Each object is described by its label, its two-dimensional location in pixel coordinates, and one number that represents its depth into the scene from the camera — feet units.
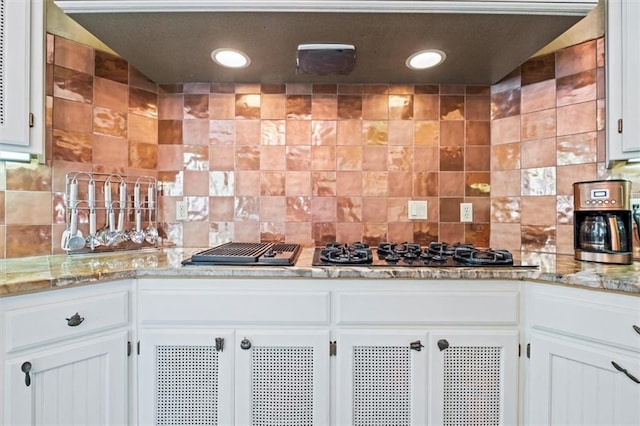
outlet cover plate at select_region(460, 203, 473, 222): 5.97
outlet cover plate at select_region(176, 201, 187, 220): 6.02
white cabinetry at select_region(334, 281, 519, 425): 3.81
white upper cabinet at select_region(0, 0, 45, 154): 4.09
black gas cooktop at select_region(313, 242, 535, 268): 4.01
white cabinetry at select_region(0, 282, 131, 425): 3.18
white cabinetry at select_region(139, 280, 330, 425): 3.84
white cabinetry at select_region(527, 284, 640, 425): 3.21
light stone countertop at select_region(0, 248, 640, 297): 3.26
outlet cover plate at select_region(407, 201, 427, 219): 5.97
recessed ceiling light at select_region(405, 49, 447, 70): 4.91
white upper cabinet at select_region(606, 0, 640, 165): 4.34
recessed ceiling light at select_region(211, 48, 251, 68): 4.92
